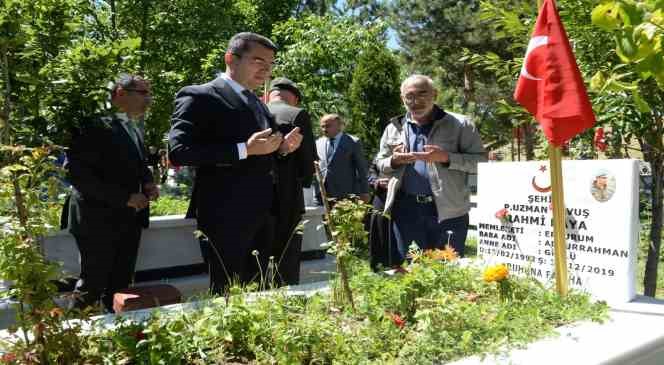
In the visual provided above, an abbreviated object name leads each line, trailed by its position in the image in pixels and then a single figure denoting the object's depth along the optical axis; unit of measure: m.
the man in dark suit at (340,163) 6.42
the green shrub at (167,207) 6.11
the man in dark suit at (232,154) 3.17
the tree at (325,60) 8.95
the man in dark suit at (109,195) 3.68
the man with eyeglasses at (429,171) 3.87
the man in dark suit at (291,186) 3.57
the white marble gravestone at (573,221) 2.57
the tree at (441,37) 22.97
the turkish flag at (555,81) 2.53
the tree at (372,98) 8.55
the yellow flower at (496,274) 2.53
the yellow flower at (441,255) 2.86
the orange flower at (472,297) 2.57
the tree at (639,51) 1.71
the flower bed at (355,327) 1.94
